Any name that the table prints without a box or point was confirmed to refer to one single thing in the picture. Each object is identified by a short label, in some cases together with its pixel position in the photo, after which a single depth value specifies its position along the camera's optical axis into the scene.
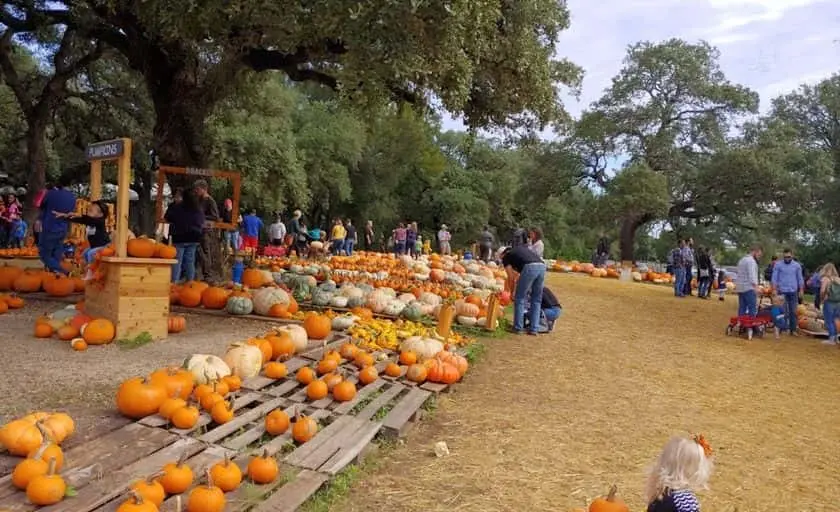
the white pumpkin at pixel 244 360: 5.58
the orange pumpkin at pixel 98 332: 6.54
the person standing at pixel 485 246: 24.89
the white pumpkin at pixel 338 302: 10.12
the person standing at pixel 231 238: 14.06
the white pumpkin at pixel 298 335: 6.82
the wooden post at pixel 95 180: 7.75
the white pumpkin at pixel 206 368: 5.12
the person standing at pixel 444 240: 26.74
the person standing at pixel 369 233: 26.68
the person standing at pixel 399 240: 24.17
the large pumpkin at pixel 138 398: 4.36
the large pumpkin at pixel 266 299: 8.84
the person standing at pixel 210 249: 11.38
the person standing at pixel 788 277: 12.61
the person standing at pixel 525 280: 9.91
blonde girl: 2.80
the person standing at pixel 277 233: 19.78
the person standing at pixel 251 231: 17.53
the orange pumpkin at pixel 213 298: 9.05
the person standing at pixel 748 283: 12.37
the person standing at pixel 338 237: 23.03
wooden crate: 6.84
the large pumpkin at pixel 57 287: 9.29
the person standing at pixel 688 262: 18.77
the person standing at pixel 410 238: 24.34
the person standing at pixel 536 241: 13.32
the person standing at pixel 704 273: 18.69
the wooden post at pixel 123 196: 6.89
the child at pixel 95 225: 8.00
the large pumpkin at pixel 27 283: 9.38
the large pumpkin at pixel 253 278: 10.84
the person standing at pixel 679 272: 18.77
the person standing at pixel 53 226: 10.15
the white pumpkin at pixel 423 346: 7.07
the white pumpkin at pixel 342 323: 8.35
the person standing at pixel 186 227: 9.66
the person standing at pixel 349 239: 24.00
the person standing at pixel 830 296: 12.00
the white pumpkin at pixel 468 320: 10.28
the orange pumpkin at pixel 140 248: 7.07
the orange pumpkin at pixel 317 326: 7.57
